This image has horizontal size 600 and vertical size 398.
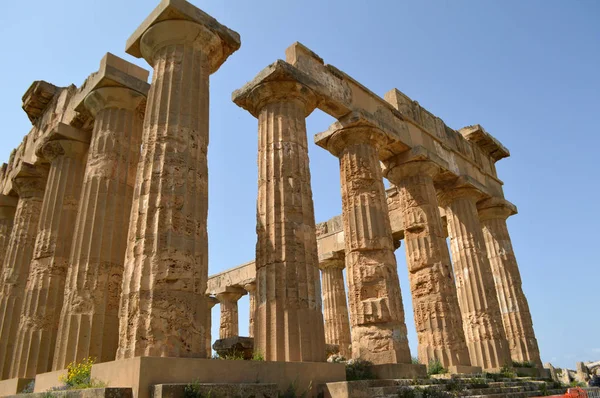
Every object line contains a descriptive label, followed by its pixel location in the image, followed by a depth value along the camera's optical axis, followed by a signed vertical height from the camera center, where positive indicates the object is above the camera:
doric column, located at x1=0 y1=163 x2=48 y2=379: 14.57 +4.73
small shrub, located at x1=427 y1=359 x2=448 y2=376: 13.87 +0.51
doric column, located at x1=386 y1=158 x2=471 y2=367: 15.09 +3.68
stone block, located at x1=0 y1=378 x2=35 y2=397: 11.41 +0.50
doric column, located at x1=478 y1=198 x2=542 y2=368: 19.14 +3.98
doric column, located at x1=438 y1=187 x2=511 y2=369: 17.17 +3.62
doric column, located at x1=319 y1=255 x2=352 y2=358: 22.33 +3.99
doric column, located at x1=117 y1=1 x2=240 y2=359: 7.87 +3.55
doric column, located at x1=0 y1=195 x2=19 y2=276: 18.59 +6.97
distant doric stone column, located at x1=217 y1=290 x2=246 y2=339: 27.70 +4.57
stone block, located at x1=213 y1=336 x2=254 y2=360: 12.15 +1.18
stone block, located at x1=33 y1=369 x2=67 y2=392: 8.95 +0.47
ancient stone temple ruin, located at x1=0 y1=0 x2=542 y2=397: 8.39 +4.07
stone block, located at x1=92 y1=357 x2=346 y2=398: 6.83 +0.38
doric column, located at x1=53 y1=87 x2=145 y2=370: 10.38 +3.85
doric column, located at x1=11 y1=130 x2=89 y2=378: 12.40 +3.82
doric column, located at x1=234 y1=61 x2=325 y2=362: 10.20 +3.74
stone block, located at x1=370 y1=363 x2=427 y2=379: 11.82 +0.41
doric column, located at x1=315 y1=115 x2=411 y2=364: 12.84 +3.83
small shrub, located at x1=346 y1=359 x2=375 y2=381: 11.67 +0.47
